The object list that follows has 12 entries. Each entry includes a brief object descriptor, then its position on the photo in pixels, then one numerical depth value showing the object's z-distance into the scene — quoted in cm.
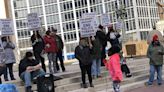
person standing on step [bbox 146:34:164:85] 1219
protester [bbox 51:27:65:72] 1246
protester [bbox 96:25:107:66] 1301
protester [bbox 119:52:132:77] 1294
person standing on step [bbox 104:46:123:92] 1010
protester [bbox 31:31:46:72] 1187
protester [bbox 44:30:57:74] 1229
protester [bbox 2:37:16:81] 1134
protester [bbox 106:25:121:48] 1323
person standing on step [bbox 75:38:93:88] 1110
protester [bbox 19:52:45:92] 1010
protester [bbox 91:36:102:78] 1217
